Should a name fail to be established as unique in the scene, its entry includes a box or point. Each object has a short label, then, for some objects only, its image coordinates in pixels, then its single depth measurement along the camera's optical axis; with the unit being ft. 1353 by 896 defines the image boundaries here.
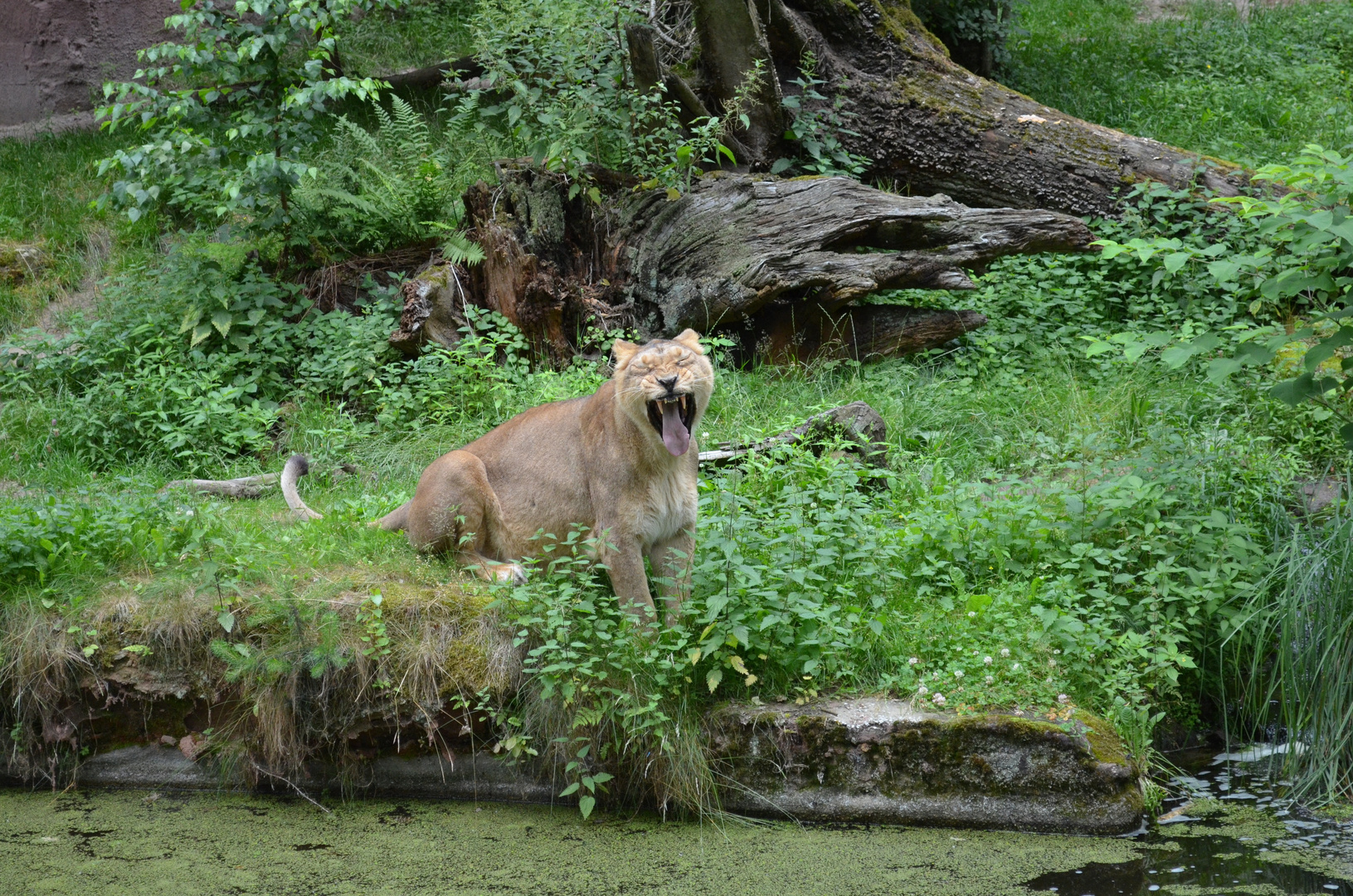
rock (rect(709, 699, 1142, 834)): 31.50
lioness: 34.99
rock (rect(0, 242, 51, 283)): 72.08
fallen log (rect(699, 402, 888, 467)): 47.06
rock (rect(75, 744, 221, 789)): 37.04
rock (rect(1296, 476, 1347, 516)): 40.14
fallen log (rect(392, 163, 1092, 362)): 56.85
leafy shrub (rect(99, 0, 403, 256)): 59.47
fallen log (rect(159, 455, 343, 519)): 51.62
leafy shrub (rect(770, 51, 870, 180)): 66.03
